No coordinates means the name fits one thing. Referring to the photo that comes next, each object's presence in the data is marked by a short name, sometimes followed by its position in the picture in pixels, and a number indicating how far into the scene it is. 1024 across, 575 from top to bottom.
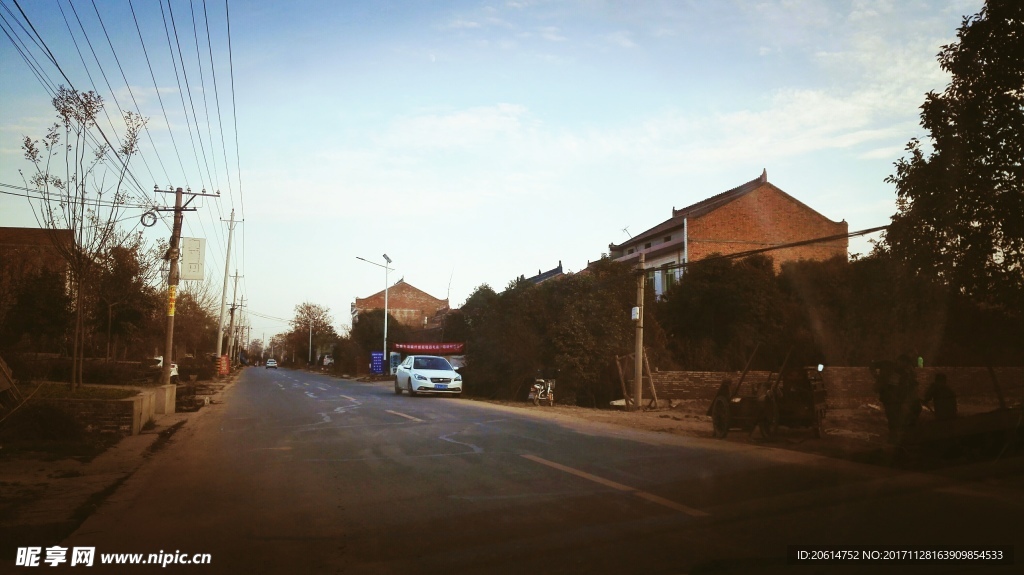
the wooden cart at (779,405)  12.77
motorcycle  25.84
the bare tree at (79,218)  15.09
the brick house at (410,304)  98.31
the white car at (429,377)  28.09
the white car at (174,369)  30.50
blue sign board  55.72
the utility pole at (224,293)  48.15
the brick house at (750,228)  46.44
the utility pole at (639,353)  22.12
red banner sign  41.48
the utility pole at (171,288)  23.31
